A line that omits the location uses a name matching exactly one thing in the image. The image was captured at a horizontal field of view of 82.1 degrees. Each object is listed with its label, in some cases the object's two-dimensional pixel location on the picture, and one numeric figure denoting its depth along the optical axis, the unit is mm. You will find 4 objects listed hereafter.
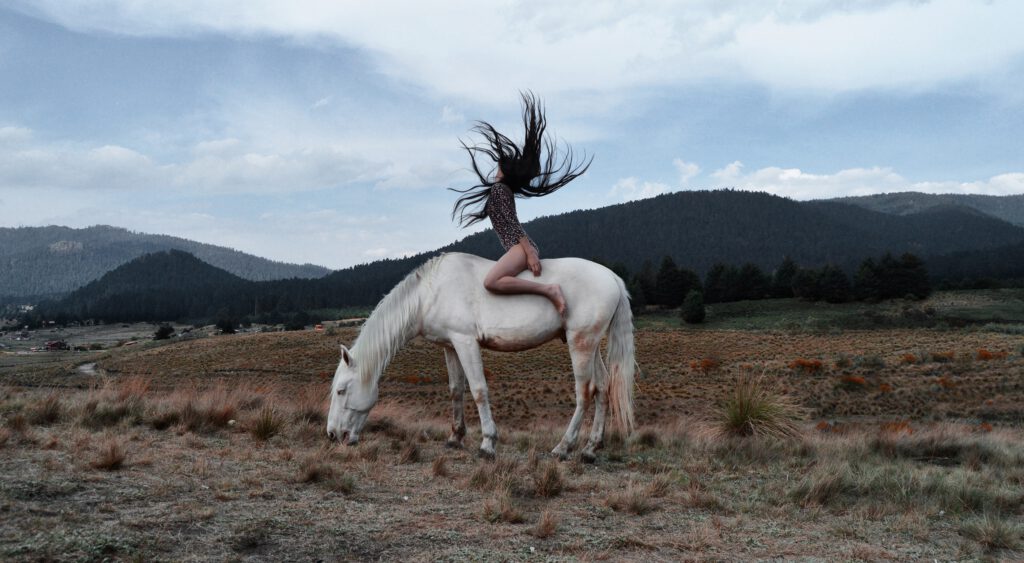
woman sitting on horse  6703
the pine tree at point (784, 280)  93062
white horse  6695
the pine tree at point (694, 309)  76000
